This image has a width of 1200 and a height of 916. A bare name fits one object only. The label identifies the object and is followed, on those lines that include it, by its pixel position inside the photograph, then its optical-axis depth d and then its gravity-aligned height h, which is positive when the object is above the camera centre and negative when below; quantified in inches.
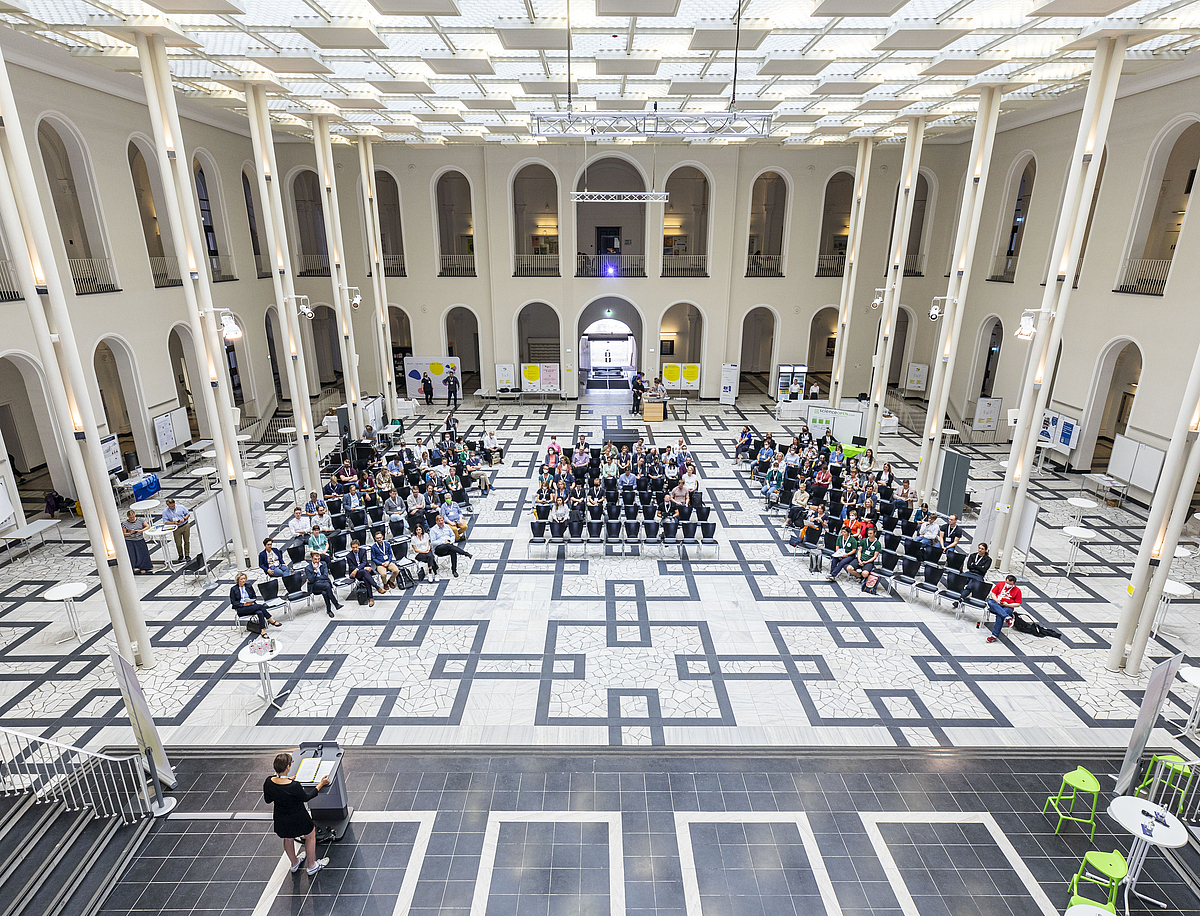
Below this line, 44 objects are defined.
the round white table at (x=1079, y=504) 520.7 -177.1
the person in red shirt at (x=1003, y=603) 397.1 -195.6
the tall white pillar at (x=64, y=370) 286.4 -45.9
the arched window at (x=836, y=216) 1136.8 +103.9
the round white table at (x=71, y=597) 387.9 -189.4
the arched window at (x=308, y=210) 1071.6 +101.9
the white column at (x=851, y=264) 773.9 +15.2
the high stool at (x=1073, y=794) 257.2 -211.8
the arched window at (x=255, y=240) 888.9 +46.3
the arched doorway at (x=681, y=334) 1193.4 -106.3
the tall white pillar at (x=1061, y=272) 387.9 +3.8
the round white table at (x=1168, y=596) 385.7 -202.8
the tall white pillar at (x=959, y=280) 523.2 -2.2
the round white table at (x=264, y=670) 315.6 -199.9
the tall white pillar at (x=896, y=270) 652.7 +6.7
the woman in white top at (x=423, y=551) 465.7 -193.7
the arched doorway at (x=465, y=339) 1185.4 -117.8
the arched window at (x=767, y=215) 1130.2 +106.5
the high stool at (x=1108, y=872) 222.4 -198.9
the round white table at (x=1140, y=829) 222.8 -187.3
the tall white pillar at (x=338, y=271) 664.4 +2.5
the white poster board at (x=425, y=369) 965.2 -137.3
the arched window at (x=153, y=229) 716.7 +55.9
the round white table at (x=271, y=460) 689.6 -198.4
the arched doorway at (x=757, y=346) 1183.6 -126.6
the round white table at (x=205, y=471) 587.2 -175.9
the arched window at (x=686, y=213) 1139.9 +108.9
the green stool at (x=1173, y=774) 264.2 -206.8
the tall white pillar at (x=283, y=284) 517.3 -9.1
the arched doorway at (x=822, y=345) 1154.7 -120.3
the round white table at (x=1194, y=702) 307.0 -200.1
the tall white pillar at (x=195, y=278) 392.5 -3.7
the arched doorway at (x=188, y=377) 762.2 -127.7
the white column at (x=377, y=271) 777.6 +3.0
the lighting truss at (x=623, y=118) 405.1 +97.5
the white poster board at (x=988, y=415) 794.2 -164.1
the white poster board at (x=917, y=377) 951.6 -144.2
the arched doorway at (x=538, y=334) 1186.0 -107.5
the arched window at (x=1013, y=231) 815.1 +58.1
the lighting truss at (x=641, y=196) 571.2 +75.3
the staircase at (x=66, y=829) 235.1 -215.9
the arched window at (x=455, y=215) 1140.5 +102.4
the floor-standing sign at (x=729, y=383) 971.9 -156.5
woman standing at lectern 229.3 -185.2
